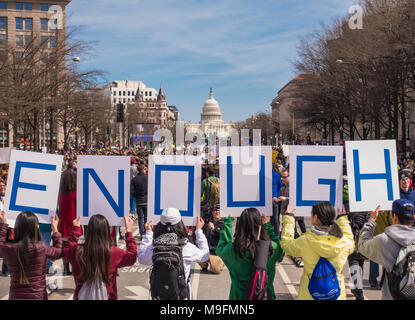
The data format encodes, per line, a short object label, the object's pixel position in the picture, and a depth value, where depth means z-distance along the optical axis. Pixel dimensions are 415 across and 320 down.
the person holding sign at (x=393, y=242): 4.27
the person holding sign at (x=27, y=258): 4.52
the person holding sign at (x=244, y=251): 4.34
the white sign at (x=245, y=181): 5.80
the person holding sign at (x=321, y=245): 4.38
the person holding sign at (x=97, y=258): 4.31
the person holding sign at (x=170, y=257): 4.32
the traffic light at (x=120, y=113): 26.66
